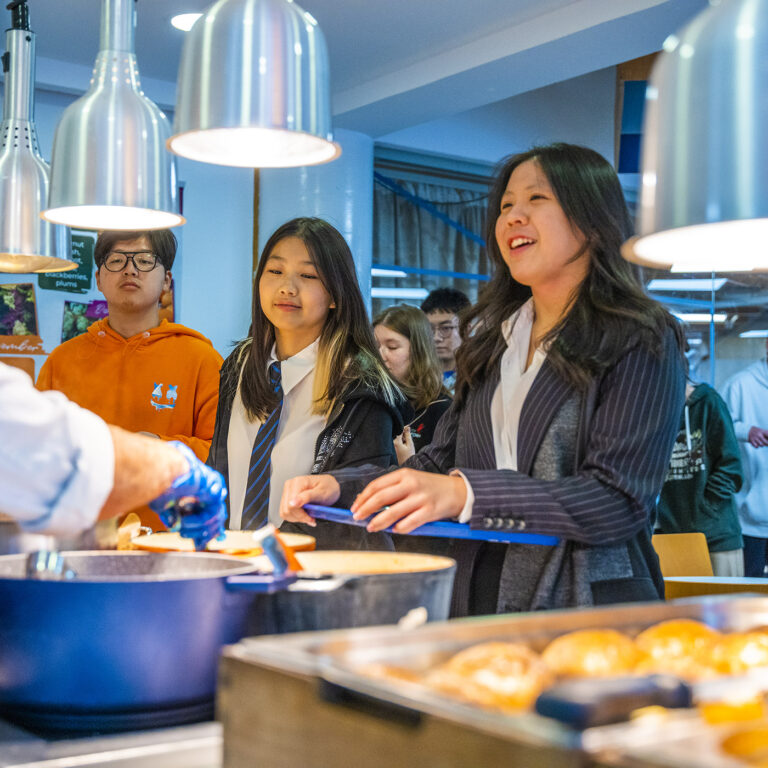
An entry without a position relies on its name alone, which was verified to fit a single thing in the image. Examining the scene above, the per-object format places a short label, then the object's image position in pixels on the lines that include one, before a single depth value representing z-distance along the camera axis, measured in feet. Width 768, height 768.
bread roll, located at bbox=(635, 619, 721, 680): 2.62
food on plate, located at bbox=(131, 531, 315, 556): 4.28
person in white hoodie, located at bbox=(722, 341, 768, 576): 14.60
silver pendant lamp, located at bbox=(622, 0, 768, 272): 2.44
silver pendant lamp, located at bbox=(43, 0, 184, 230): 4.68
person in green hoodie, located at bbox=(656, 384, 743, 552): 12.53
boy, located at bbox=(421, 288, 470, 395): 14.88
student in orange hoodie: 9.58
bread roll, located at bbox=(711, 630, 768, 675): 2.69
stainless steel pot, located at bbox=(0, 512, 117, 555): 3.94
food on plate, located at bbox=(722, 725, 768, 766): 1.75
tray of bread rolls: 1.78
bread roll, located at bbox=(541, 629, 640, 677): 2.52
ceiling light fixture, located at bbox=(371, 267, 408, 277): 20.25
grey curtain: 20.27
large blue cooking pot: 2.92
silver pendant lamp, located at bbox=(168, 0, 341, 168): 3.88
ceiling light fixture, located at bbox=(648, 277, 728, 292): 17.52
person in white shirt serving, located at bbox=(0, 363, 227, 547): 2.83
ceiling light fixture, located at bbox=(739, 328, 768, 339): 17.08
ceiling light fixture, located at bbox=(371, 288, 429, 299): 20.27
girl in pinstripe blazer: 4.92
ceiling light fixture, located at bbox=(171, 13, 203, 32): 13.83
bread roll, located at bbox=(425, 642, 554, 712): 2.28
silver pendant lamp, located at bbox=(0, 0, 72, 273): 6.04
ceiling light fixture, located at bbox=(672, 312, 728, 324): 17.46
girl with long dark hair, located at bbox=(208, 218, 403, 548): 6.93
